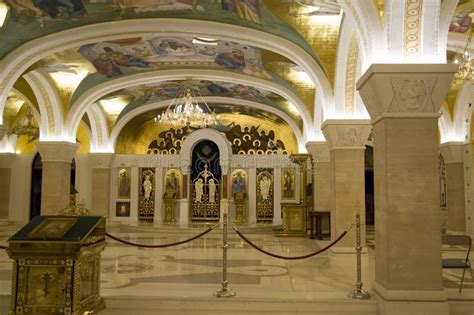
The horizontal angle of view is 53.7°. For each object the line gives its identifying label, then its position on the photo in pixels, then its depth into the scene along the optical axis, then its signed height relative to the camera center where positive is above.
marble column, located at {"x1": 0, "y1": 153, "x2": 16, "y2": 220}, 18.03 +0.75
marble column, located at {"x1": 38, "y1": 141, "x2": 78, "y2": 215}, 13.08 +0.76
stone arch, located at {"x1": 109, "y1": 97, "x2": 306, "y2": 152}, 16.94 +3.26
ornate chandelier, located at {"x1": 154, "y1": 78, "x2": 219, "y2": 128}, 13.20 +2.42
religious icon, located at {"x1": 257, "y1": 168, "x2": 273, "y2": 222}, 18.58 +0.27
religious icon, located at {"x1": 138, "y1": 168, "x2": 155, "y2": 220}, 18.67 +0.23
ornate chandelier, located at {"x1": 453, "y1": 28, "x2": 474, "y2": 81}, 7.93 +2.29
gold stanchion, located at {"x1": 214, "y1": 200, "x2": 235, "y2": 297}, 5.47 -0.98
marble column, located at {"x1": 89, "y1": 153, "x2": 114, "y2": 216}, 18.09 +0.60
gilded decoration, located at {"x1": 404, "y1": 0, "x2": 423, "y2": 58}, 5.03 +1.93
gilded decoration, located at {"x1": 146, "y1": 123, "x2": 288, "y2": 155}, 20.06 +2.70
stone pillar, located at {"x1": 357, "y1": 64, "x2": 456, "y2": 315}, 4.95 +0.24
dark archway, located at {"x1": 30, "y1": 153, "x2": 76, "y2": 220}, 18.48 +0.68
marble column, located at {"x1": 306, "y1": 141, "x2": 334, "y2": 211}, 13.19 +0.66
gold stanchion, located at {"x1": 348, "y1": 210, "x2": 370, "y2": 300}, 5.37 -1.02
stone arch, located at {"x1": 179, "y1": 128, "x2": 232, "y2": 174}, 18.41 +2.26
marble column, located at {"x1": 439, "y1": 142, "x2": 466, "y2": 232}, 13.13 +0.53
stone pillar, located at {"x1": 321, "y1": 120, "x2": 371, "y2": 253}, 9.01 +0.59
